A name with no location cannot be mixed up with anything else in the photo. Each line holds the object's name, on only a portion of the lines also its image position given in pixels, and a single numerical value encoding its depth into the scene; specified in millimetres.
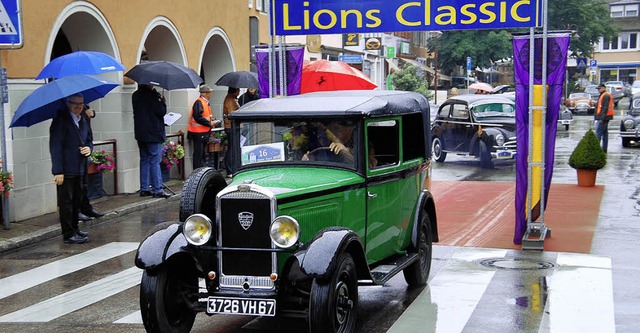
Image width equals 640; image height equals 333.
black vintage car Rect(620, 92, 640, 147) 26781
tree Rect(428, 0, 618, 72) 61188
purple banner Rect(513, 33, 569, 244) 10867
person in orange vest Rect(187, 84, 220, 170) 17406
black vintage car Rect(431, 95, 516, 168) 21281
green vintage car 6441
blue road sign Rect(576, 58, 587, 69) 52438
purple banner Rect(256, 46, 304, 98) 13938
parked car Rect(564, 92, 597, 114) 53188
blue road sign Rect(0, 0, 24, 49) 11617
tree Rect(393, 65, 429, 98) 49375
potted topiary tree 16500
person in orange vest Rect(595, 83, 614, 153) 24547
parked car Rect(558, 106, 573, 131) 36969
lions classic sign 11105
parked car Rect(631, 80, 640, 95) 63362
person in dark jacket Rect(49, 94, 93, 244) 11117
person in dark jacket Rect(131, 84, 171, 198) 14935
